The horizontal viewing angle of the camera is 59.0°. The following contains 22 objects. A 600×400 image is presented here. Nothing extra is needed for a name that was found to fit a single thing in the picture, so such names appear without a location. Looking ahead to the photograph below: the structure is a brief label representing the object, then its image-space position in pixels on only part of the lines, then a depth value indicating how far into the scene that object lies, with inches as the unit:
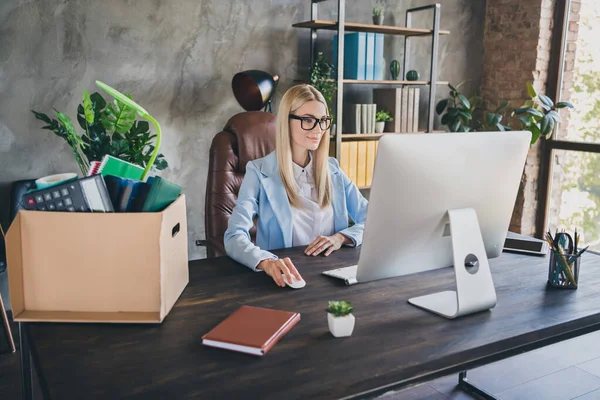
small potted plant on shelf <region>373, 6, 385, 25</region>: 151.8
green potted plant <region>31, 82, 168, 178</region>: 93.4
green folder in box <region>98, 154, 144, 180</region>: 53.6
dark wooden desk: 39.1
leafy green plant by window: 155.4
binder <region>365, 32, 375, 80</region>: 146.8
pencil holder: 60.0
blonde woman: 81.4
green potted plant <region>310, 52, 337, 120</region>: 141.9
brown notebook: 43.8
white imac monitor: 49.4
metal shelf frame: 139.4
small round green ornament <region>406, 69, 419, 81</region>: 157.8
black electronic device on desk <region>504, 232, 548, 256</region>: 73.4
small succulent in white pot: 46.3
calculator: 48.1
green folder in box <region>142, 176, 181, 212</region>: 50.4
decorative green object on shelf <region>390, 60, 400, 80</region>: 155.5
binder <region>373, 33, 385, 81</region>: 148.9
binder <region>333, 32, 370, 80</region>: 144.6
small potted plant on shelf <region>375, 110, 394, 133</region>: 154.6
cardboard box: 47.3
